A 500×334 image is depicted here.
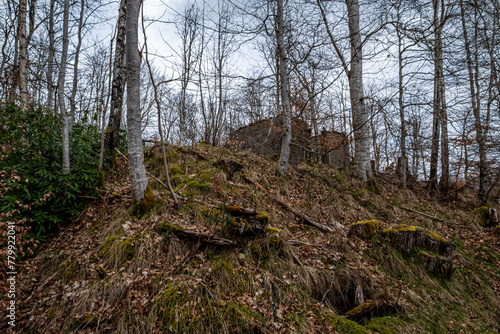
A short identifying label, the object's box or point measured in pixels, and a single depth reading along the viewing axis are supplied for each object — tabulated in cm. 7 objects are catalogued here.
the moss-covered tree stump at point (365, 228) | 390
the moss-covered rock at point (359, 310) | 267
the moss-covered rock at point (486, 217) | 549
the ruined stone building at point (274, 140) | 973
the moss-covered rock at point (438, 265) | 360
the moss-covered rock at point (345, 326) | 234
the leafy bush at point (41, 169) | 324
